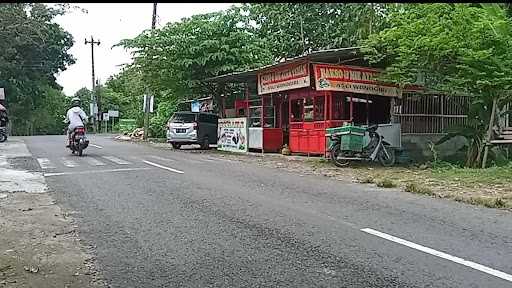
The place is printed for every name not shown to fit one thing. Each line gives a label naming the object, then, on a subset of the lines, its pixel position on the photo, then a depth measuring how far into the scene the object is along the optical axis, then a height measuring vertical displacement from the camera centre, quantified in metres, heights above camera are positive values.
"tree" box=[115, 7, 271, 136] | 23.80 +2.90
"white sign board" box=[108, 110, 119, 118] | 53.62 +0.65
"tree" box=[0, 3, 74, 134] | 45.56 +3.43
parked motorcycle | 15.86 -0.89
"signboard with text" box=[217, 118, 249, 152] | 22.59 -0.58
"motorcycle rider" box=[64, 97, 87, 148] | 18.09 +0.08
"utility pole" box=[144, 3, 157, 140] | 31.98 +0.55
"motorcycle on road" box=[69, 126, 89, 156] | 18.13 -0.62
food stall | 17.50 +0.73
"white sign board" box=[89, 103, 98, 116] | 52.84 +1.06
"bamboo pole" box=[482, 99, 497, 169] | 15.18 -0.44
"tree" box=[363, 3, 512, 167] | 13.38 +1.76
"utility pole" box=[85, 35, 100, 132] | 53.69 +2.76
